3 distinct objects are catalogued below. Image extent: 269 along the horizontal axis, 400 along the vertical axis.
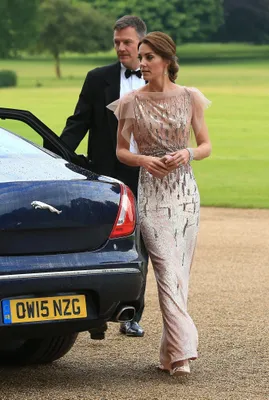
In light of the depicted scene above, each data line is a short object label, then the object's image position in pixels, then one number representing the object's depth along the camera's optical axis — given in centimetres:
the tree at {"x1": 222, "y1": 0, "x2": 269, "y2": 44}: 12381
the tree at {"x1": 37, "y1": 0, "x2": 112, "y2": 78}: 11050
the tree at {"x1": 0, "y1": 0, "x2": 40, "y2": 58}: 10381
